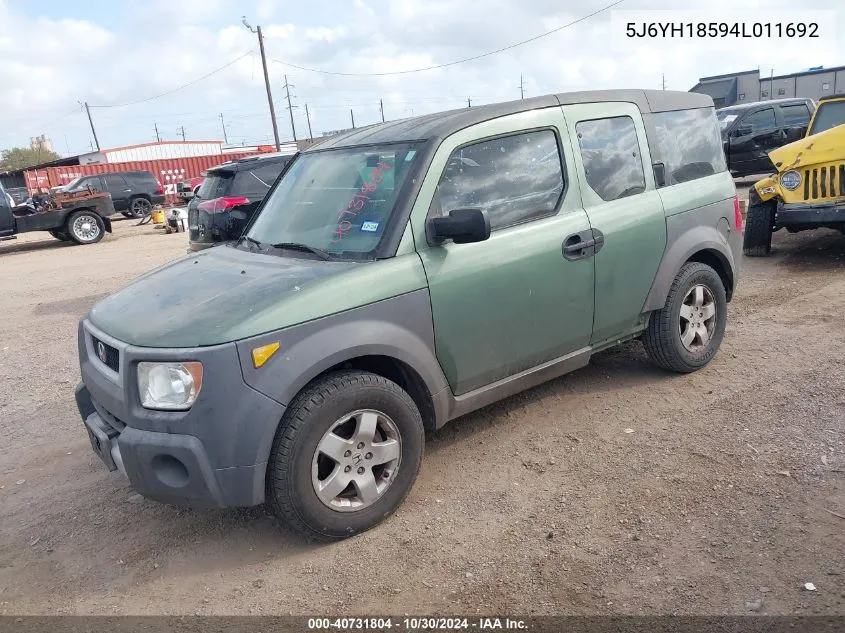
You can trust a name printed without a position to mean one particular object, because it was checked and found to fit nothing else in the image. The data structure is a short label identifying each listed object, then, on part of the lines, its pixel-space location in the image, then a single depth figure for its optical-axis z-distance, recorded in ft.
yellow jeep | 24.26
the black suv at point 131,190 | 74.74
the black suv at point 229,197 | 28.63
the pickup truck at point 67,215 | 52.90
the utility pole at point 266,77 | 113.70
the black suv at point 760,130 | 47.44
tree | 254.47
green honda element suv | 9.61
